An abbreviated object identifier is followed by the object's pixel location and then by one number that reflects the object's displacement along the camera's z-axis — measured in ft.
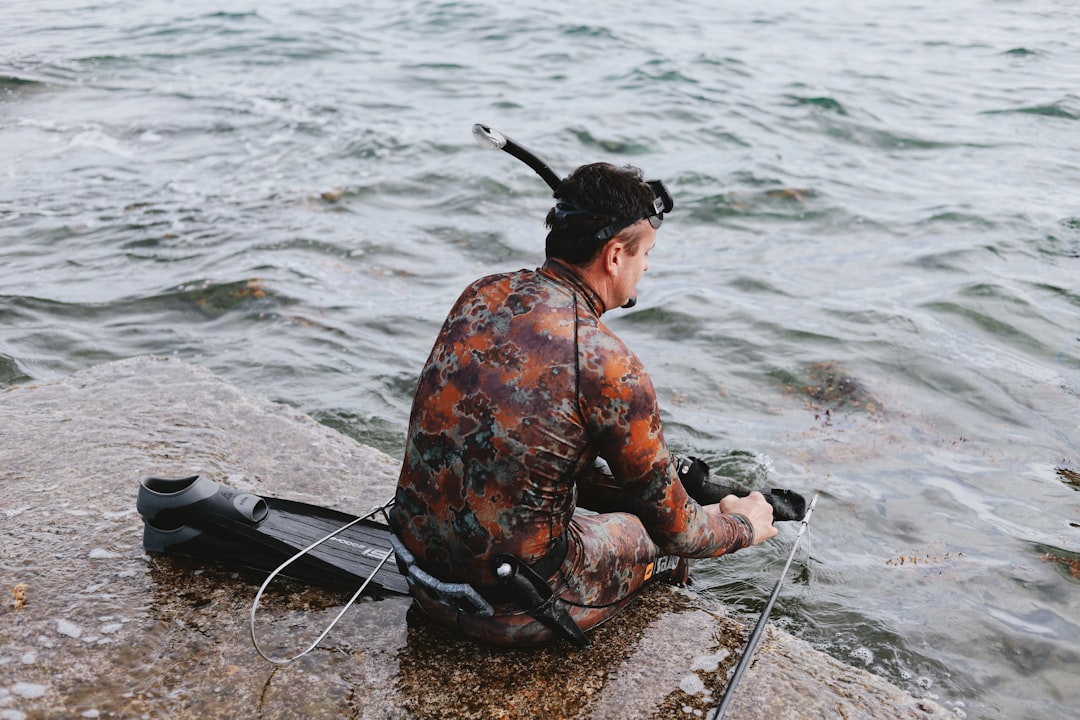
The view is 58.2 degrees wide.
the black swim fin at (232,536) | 13.00
